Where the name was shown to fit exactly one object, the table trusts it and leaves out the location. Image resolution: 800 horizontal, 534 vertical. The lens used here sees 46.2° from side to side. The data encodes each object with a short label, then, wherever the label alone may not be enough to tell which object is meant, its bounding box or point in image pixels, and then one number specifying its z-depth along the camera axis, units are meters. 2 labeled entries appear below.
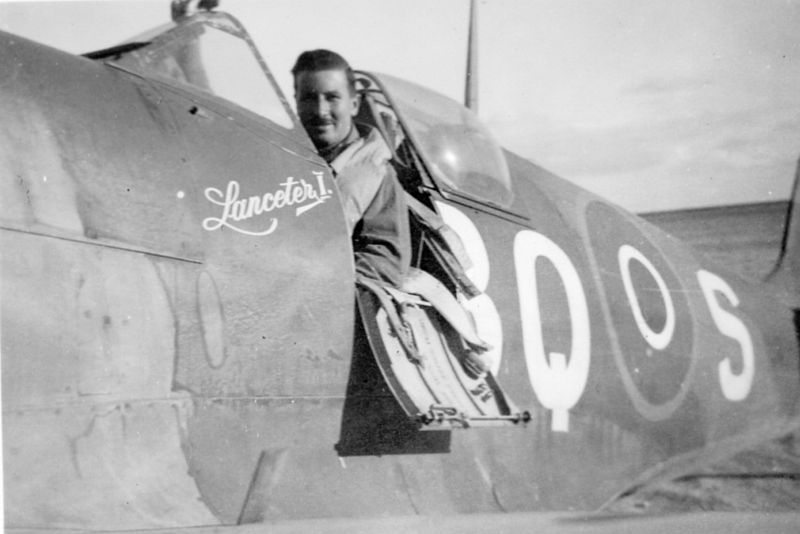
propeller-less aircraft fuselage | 2.13
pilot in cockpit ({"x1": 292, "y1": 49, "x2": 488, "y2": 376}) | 3.30
